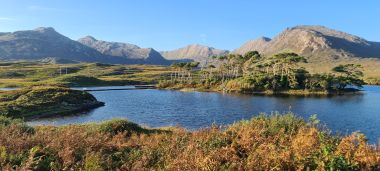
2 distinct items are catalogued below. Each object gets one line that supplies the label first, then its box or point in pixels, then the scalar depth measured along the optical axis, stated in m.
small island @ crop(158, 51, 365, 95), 143.96
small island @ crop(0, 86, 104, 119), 69.94
